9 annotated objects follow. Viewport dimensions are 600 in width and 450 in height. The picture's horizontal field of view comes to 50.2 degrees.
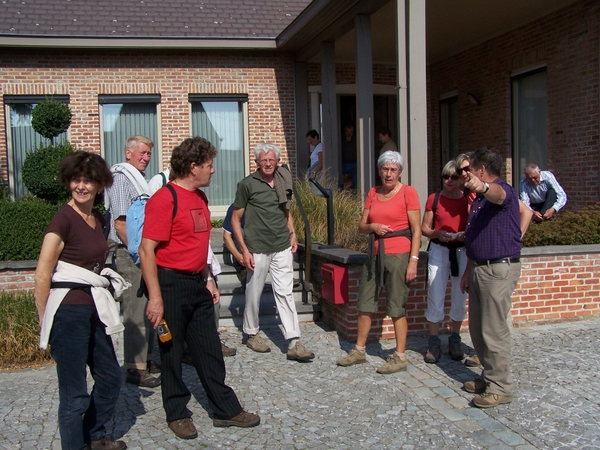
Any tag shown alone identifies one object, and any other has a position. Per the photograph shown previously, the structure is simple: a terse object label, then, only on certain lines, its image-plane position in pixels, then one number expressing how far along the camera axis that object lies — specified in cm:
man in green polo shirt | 569
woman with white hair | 516
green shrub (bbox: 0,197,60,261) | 749
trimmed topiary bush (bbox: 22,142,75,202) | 932
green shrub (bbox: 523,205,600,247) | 699
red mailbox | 621
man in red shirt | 385
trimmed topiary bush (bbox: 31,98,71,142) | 1001
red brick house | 970
